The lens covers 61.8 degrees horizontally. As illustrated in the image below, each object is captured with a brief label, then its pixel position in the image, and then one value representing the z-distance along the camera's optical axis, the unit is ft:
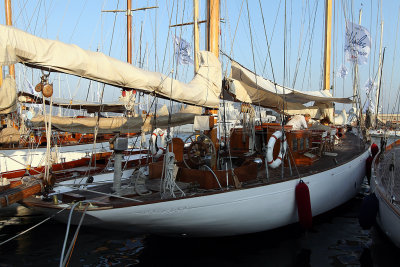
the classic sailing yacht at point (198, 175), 18.70
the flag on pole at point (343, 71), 93.45
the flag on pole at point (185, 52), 76.41
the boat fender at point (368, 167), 40.55
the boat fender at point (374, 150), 47.34
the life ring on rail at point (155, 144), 29.78
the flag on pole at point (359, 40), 58.95
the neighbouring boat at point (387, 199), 20.20
